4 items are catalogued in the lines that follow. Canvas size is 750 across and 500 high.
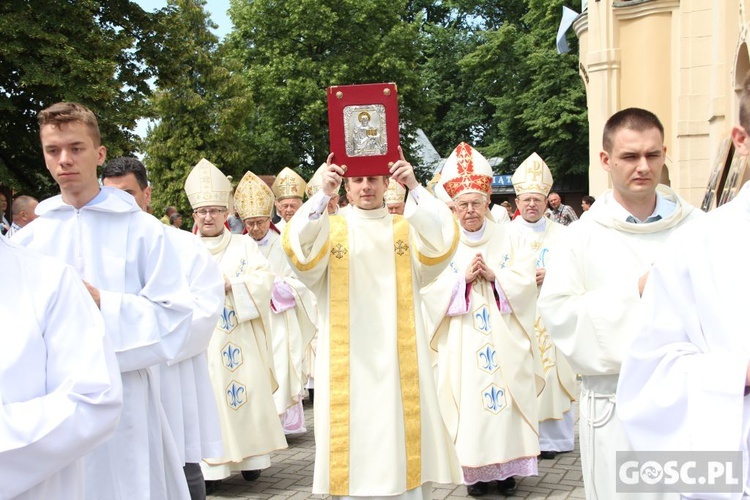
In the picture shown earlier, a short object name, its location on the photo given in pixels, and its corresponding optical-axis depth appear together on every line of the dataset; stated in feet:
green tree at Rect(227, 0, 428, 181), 105.70
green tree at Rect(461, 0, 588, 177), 108.17
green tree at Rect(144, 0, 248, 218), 114.11
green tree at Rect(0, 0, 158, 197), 54.90
